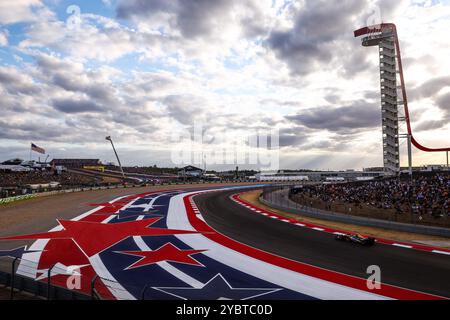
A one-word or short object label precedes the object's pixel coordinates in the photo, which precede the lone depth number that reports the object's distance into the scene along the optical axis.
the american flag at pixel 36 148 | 88.54
